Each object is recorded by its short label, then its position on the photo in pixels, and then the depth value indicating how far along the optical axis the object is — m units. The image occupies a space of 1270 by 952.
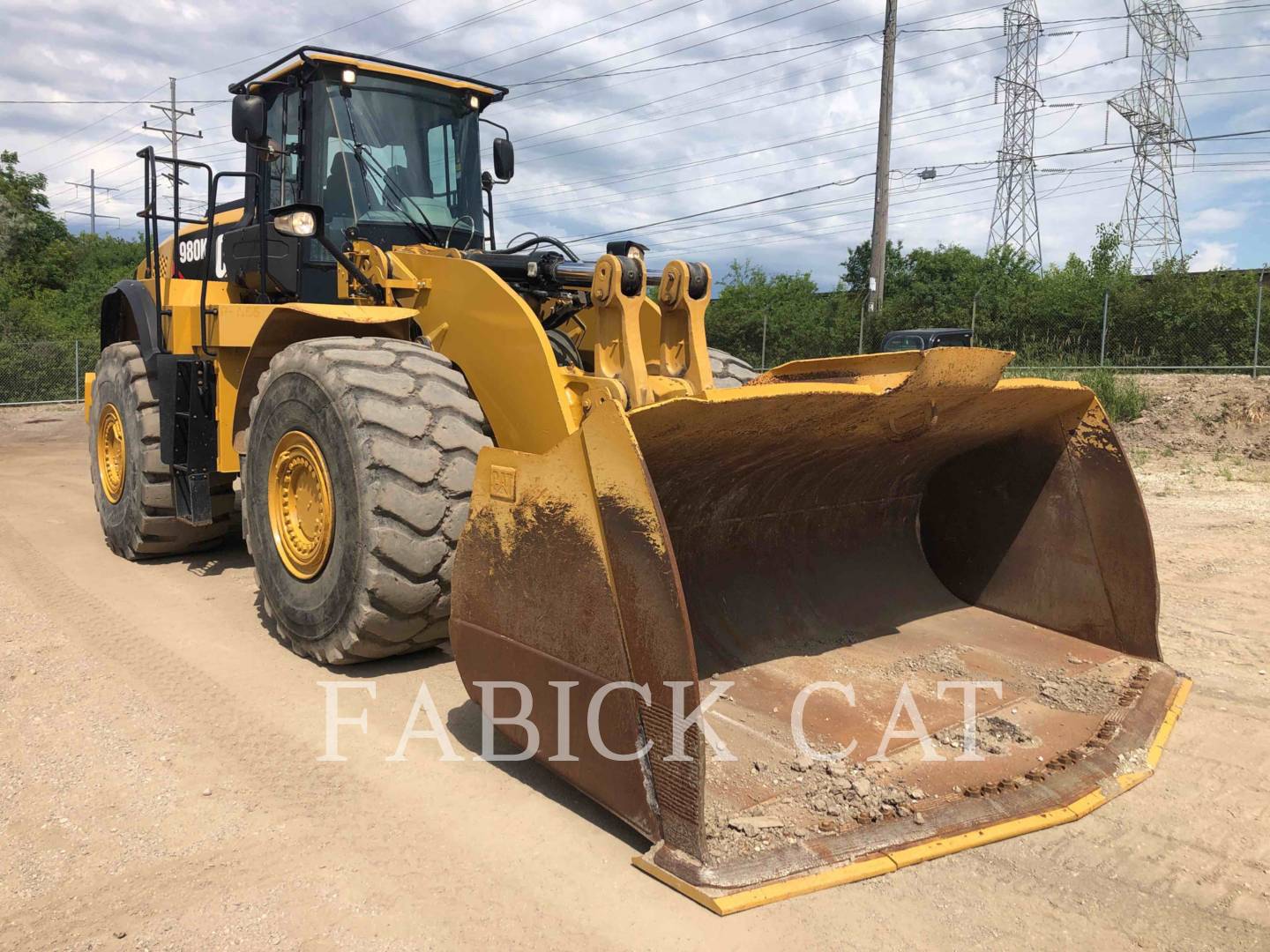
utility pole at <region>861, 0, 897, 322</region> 18.39
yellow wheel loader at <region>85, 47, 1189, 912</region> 2.76
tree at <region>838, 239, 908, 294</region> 32.41
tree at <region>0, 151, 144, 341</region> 33.97
